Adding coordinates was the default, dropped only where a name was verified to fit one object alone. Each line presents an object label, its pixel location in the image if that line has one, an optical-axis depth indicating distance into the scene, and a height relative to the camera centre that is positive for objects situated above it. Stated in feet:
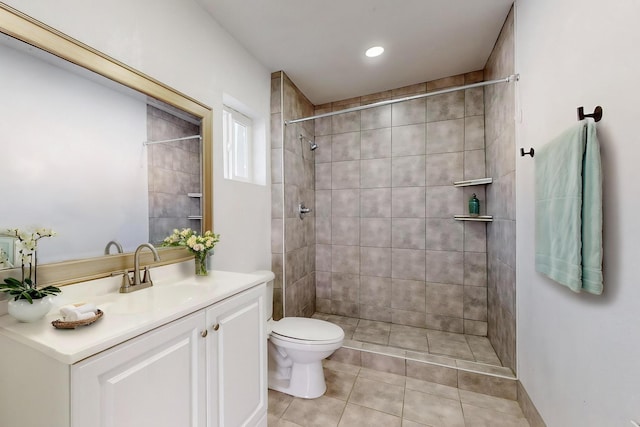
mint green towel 3.02 +0.05
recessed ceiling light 6.75 +4.26
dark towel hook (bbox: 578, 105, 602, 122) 3.03 +1.17
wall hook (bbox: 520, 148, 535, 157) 4.65 +1.10
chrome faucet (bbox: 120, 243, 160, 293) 3.86 -0.96
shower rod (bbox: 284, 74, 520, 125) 5.35 +2.78
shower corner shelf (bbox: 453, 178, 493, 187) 7.11 +0.88
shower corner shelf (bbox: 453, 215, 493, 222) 7.29 -0.14
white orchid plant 2.66 -0.62
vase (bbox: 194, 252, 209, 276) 4.85 -0.90
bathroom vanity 2.26 -1.52
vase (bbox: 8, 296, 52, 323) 2.60 -0.95
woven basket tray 2.55 -1.06
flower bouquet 4.74 -0.51
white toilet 5.64 -3.12
